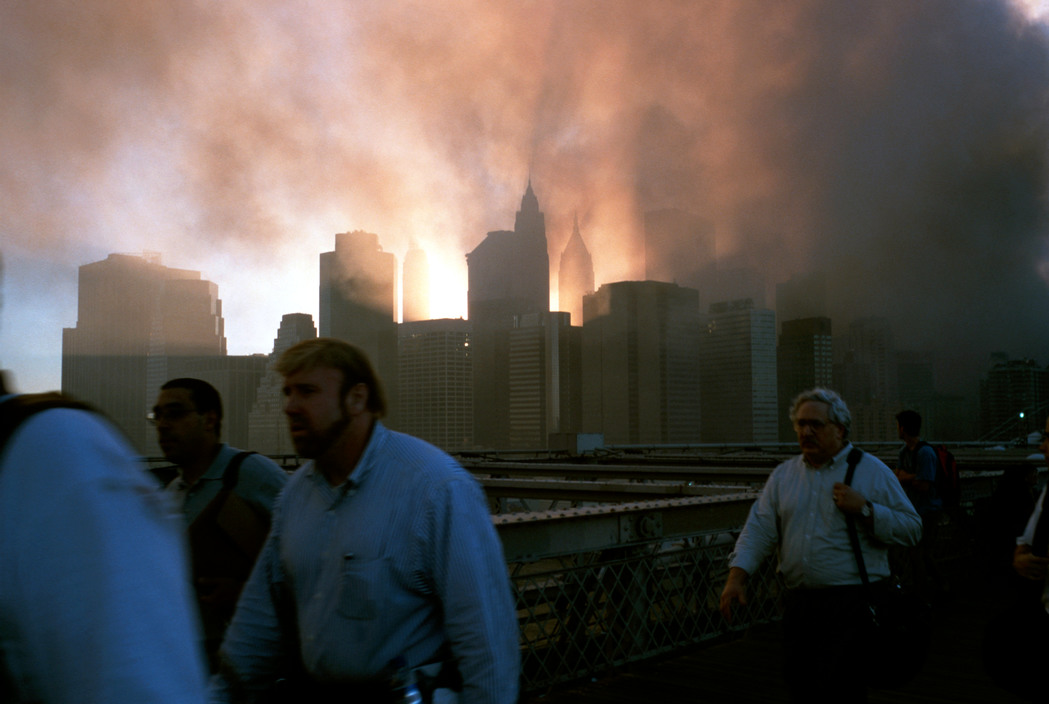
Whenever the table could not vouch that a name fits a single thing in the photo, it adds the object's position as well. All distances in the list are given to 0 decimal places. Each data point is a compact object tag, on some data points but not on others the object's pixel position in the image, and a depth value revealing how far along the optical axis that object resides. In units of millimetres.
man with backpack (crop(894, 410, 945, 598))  8086
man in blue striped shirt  1977
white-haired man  3605
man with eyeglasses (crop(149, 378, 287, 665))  3064
